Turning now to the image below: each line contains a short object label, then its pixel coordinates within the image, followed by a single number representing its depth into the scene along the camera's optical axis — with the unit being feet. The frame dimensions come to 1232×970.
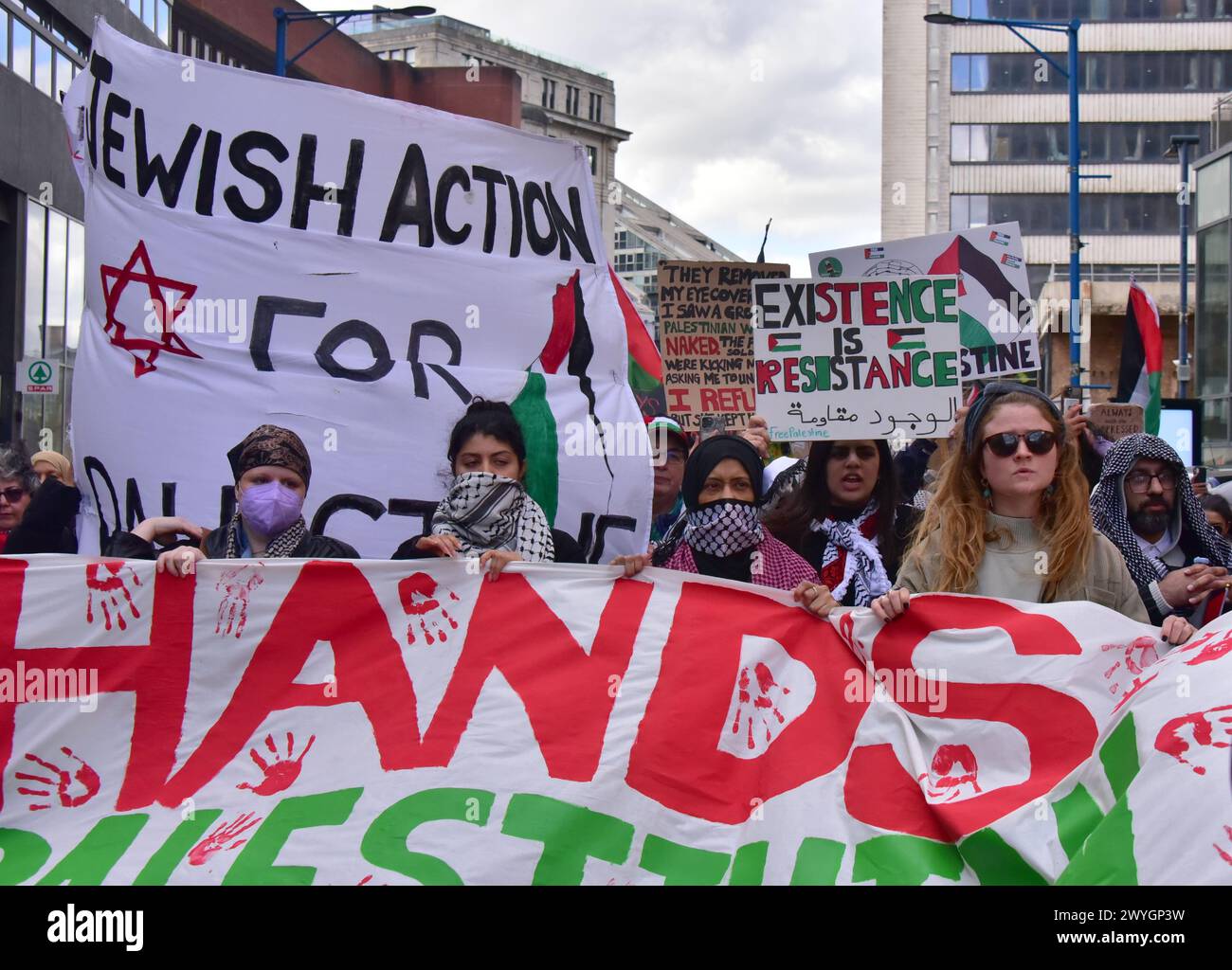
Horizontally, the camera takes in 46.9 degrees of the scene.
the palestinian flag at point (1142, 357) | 31.01
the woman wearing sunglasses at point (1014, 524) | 13.78
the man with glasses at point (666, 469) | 21.36
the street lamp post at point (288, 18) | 58.28
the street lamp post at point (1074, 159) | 70.08
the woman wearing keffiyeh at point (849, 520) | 16.71
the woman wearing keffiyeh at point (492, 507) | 15.56
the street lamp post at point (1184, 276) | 98.17
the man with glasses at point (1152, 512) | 16.83
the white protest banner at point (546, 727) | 11.91
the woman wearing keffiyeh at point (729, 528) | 15.85
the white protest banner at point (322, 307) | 16.21
